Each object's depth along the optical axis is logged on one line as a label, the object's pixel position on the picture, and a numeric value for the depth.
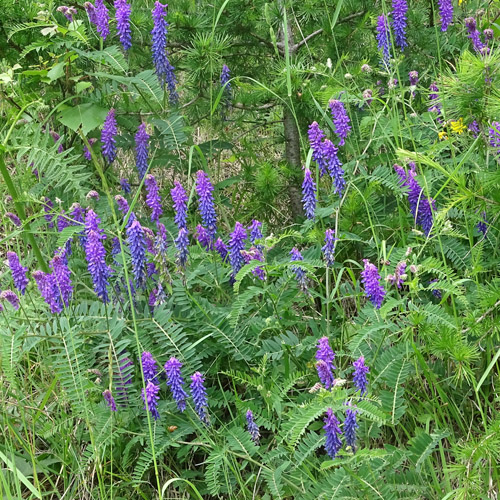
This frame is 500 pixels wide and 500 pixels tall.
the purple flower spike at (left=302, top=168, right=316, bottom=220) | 2.49
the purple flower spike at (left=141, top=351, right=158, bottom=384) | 2.23
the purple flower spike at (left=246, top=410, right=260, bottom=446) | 2.19
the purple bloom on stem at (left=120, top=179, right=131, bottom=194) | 3.06
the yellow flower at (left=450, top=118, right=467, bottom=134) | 2.66
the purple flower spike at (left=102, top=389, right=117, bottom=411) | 2.27
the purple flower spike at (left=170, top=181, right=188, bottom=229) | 2.51
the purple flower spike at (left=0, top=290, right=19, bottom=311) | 2.42
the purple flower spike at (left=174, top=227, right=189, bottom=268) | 2.45
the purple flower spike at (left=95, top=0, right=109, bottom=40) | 2.97
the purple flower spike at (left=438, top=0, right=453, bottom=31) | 3.09
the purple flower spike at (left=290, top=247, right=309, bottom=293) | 2.44
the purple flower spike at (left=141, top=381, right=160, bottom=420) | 2.20
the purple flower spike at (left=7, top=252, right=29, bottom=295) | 2.48
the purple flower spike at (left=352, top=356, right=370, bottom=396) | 2.06
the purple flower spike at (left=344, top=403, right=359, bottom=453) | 1.95
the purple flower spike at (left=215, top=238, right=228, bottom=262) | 2.79
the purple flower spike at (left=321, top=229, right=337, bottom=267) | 2.40
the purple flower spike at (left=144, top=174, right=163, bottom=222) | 2.64
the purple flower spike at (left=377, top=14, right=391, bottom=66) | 2.81
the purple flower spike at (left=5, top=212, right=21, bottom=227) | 2.74
